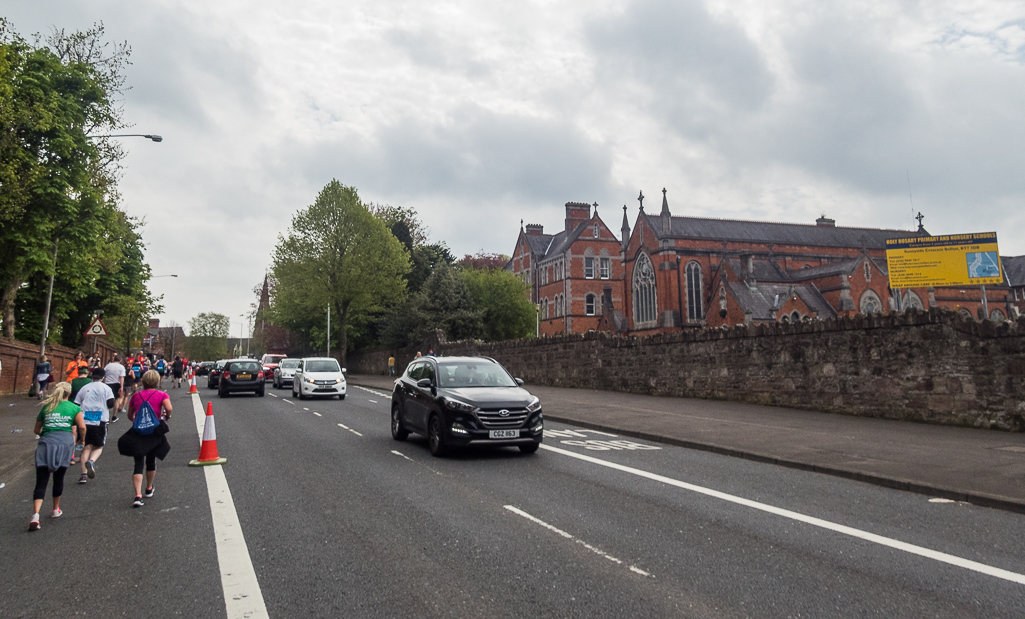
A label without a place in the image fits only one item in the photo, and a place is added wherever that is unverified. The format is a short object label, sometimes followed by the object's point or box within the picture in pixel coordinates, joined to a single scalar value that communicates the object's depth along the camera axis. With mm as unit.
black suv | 10359
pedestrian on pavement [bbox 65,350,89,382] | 12488
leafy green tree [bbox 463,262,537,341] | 55188
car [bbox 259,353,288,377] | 44275
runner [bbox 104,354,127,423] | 16234
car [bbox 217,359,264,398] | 27219
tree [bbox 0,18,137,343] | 19281
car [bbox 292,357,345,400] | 25328
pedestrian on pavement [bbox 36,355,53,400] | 21422
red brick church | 55781
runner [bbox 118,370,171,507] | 7523
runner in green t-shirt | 6633
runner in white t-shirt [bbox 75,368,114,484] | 8758
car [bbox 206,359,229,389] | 36531
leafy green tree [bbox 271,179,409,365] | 48906
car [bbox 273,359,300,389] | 34531
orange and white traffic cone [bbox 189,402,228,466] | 10227
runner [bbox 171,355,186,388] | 38094
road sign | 25797
